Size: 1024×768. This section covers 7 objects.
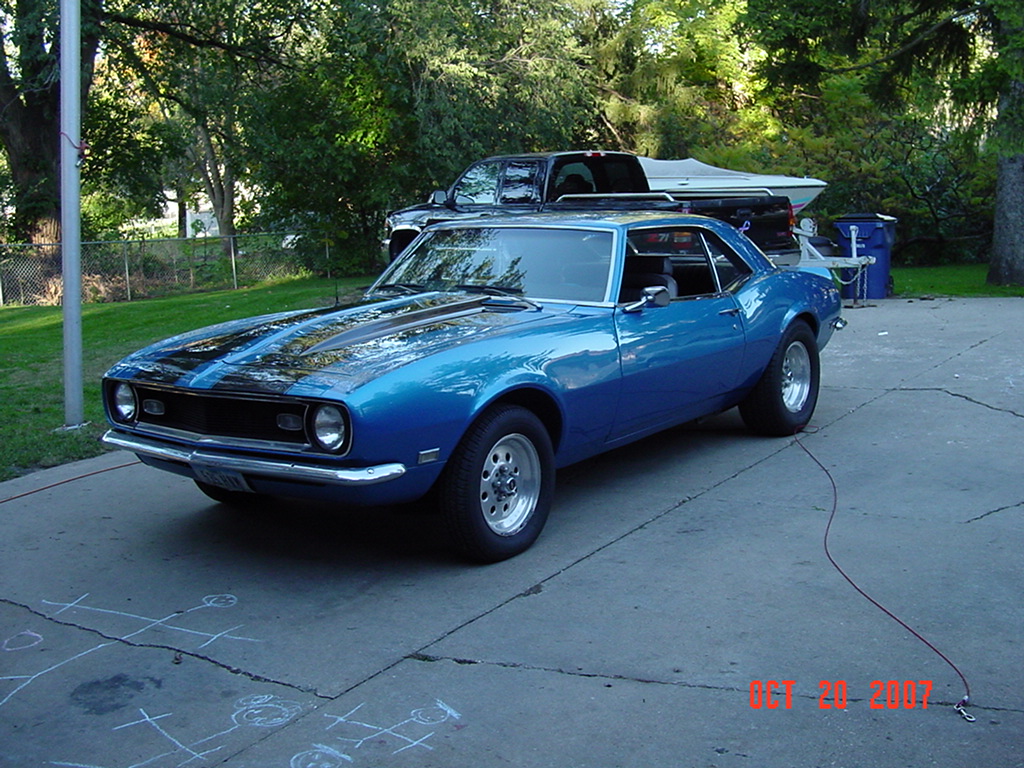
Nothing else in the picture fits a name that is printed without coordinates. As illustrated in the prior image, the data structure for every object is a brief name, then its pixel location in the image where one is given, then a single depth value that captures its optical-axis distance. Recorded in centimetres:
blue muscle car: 477
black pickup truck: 1338
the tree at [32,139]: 2100
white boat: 1599
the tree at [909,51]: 1589
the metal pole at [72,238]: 828
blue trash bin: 1562
